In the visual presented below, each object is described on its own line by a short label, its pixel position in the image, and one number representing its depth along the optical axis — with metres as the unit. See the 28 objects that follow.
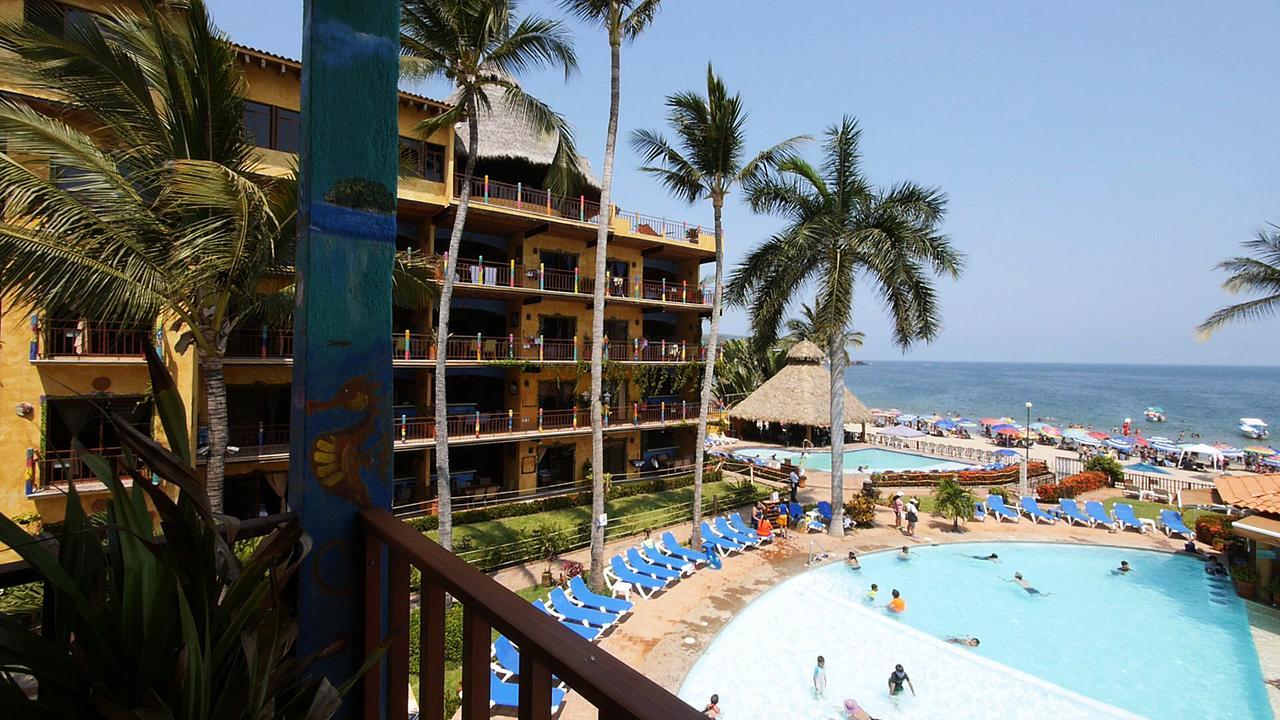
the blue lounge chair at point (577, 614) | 10.02
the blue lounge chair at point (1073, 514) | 18.72
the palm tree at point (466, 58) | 11.32
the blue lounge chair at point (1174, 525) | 17.35
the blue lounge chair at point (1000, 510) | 18.84
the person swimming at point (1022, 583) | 14.08
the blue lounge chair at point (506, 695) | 7.56
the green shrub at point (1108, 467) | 23.88
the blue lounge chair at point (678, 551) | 13.52
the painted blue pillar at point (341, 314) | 1.81
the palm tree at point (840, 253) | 16.11
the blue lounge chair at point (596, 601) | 10.54
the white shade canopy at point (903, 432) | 42.04
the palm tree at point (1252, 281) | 15.52
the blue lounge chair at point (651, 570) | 12.47
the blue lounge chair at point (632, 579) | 11.96
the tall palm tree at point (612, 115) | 12.38
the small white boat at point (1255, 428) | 57.72
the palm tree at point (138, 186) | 5.57
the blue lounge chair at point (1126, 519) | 18.06
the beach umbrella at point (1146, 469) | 29.50
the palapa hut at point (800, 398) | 23.75
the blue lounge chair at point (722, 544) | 14.62
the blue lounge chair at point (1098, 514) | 18.50
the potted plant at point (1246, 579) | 13.32
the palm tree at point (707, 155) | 14.44
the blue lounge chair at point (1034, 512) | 18.84
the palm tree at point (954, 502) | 17.34
